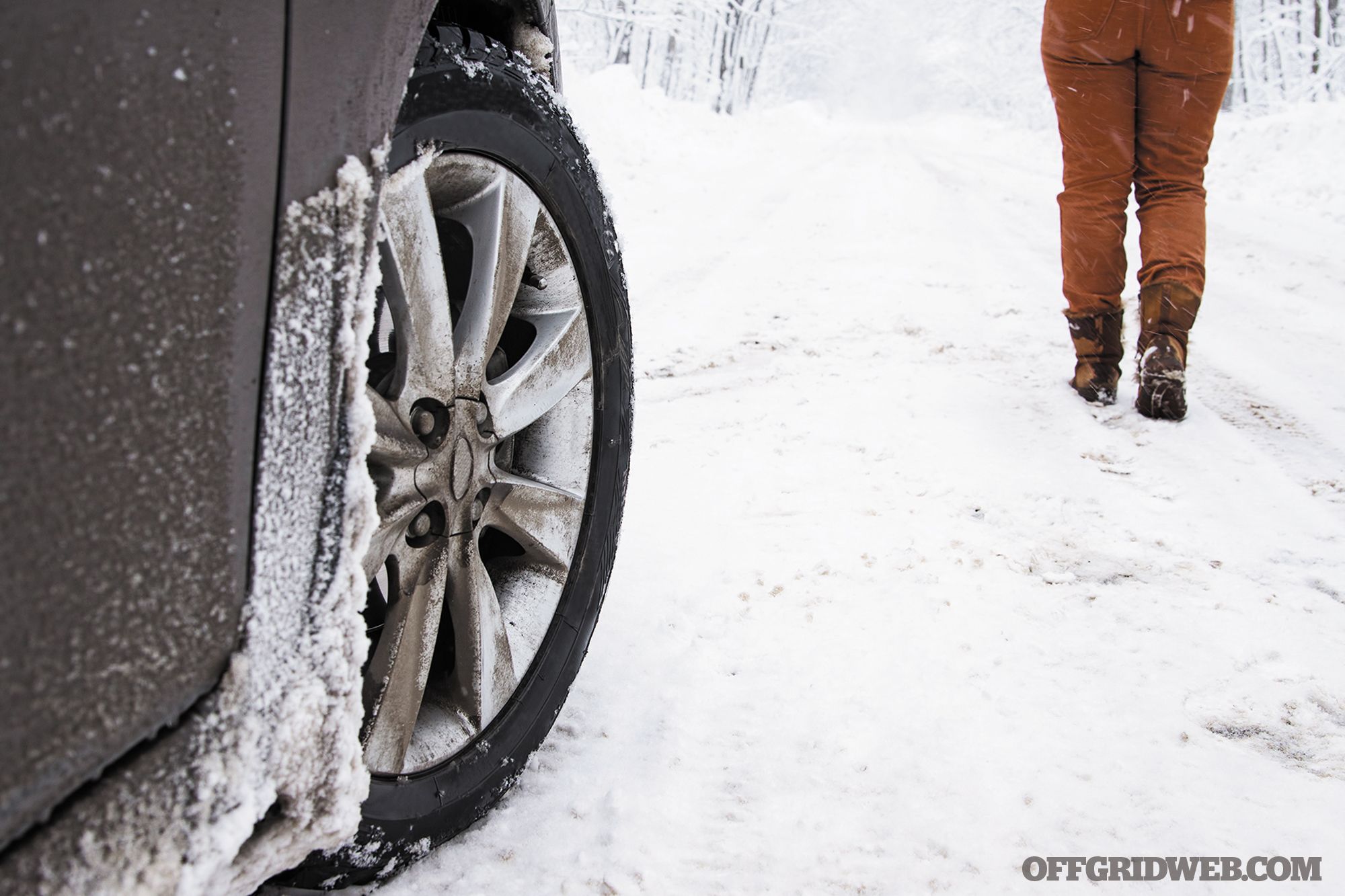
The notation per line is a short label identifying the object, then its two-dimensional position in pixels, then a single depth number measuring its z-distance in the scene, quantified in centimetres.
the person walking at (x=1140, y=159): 312
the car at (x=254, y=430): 61
